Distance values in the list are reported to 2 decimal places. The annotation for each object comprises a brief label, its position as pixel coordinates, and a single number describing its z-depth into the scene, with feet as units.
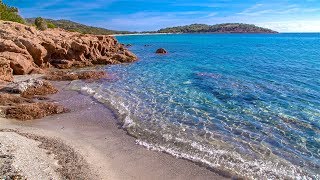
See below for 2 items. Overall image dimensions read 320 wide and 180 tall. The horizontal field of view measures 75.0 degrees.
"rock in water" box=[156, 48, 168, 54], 143.70
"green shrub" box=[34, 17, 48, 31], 153.48
